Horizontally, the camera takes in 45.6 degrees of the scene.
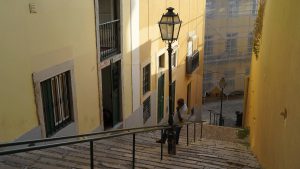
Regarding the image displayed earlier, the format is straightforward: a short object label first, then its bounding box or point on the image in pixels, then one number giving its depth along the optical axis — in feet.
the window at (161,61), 51.96
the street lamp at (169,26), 24.23
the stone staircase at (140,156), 18.39
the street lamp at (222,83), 61.23
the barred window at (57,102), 25.35
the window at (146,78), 44.95
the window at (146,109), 45.87
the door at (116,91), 36.45
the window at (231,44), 89.72
